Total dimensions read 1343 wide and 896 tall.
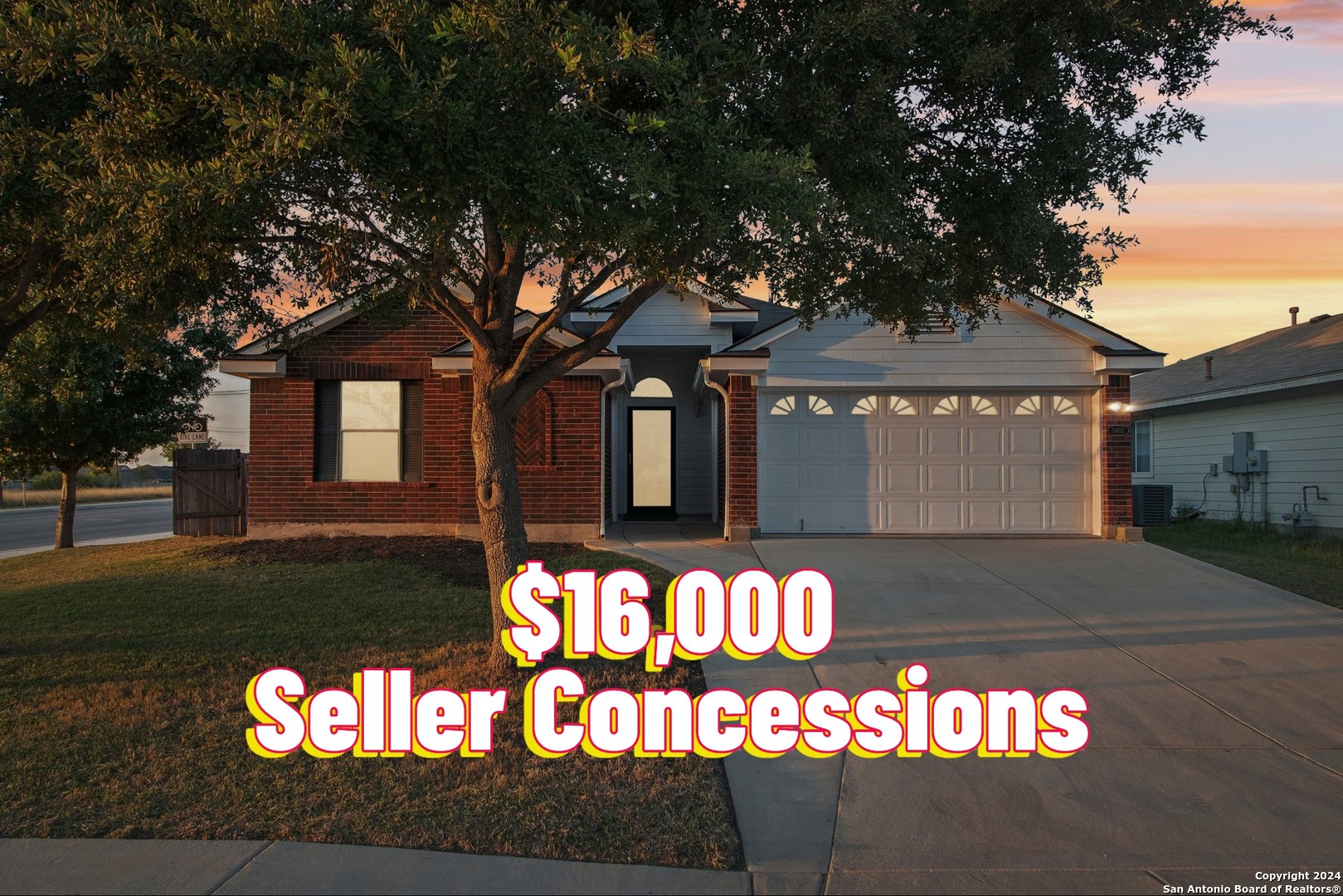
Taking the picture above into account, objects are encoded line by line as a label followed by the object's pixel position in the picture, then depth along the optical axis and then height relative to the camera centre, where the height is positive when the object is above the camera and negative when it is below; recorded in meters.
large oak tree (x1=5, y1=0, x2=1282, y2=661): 5.50 +2.07
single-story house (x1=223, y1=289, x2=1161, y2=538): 14.43 +0.49
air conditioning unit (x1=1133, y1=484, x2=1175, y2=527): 19.12 -0.85
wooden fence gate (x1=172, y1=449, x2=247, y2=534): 17.67 -0.56
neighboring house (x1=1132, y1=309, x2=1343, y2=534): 16.58 +0.75
